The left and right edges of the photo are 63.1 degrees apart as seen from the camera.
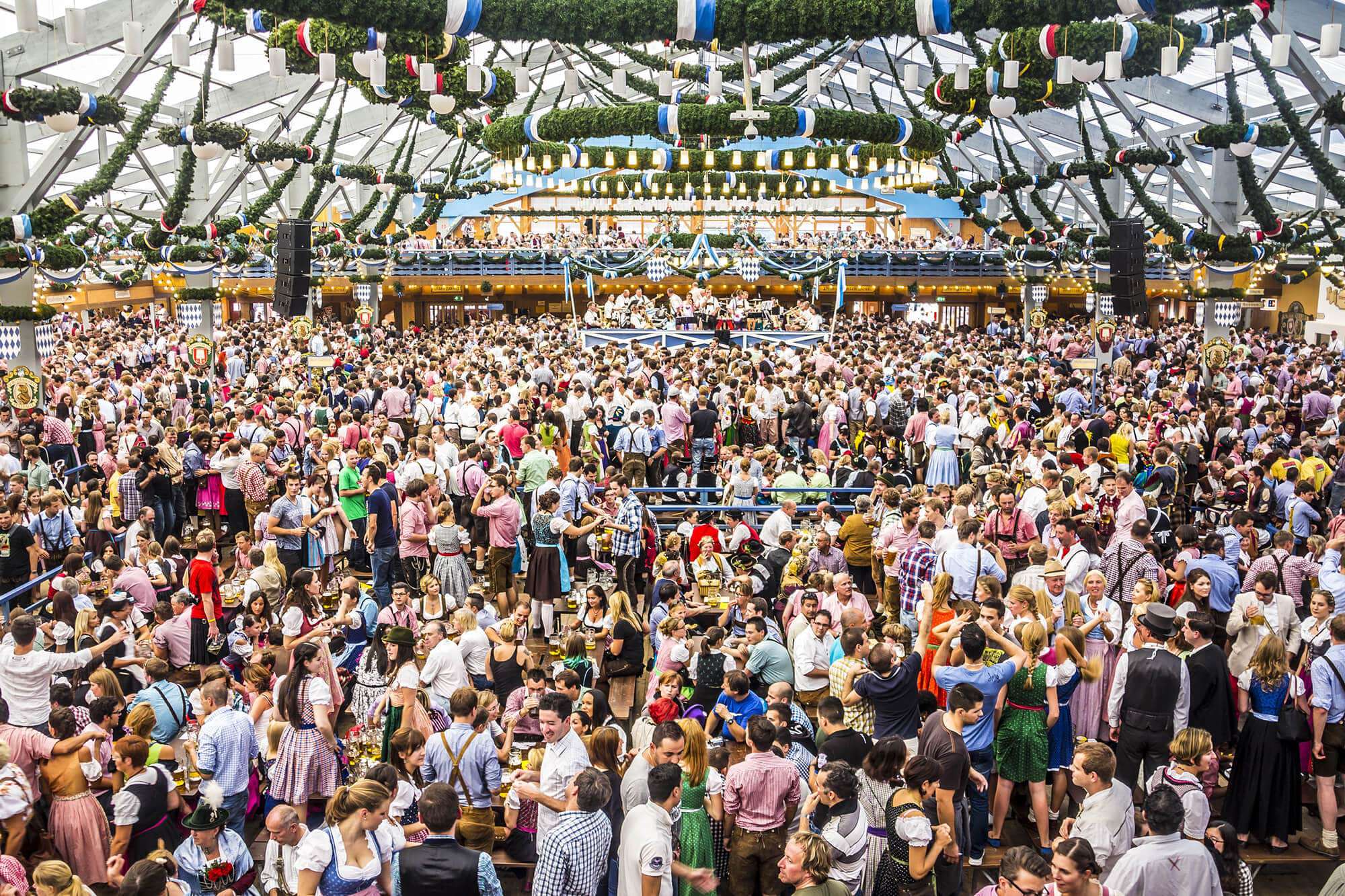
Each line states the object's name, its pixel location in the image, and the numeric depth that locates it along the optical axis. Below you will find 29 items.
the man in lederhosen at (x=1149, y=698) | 5.09
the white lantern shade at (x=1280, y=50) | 8.91
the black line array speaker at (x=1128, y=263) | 15.55
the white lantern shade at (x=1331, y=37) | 8.84
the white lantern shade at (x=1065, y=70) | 9.82
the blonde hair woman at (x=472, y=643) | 5.78
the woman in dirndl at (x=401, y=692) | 5.16
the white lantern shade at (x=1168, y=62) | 8.83
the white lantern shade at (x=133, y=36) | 8.40
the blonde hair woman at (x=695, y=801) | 4.18
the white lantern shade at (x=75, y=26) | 7.24
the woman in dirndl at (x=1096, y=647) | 5.77
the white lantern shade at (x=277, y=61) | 9.73
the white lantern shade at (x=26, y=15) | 6.45
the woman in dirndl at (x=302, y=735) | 5.02
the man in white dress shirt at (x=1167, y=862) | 3.83
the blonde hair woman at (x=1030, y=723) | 5.18
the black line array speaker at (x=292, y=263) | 16.61
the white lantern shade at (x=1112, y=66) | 9.05
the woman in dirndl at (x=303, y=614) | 5.90
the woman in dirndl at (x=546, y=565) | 7.66
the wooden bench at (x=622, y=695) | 6.67
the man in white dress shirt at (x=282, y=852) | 3.91
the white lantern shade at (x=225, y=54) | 8.59
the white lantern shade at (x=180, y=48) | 9.35
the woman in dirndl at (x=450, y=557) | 7.55
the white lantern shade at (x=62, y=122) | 10.60
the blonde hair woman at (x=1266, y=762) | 5.11
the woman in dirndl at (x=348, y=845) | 3.65
